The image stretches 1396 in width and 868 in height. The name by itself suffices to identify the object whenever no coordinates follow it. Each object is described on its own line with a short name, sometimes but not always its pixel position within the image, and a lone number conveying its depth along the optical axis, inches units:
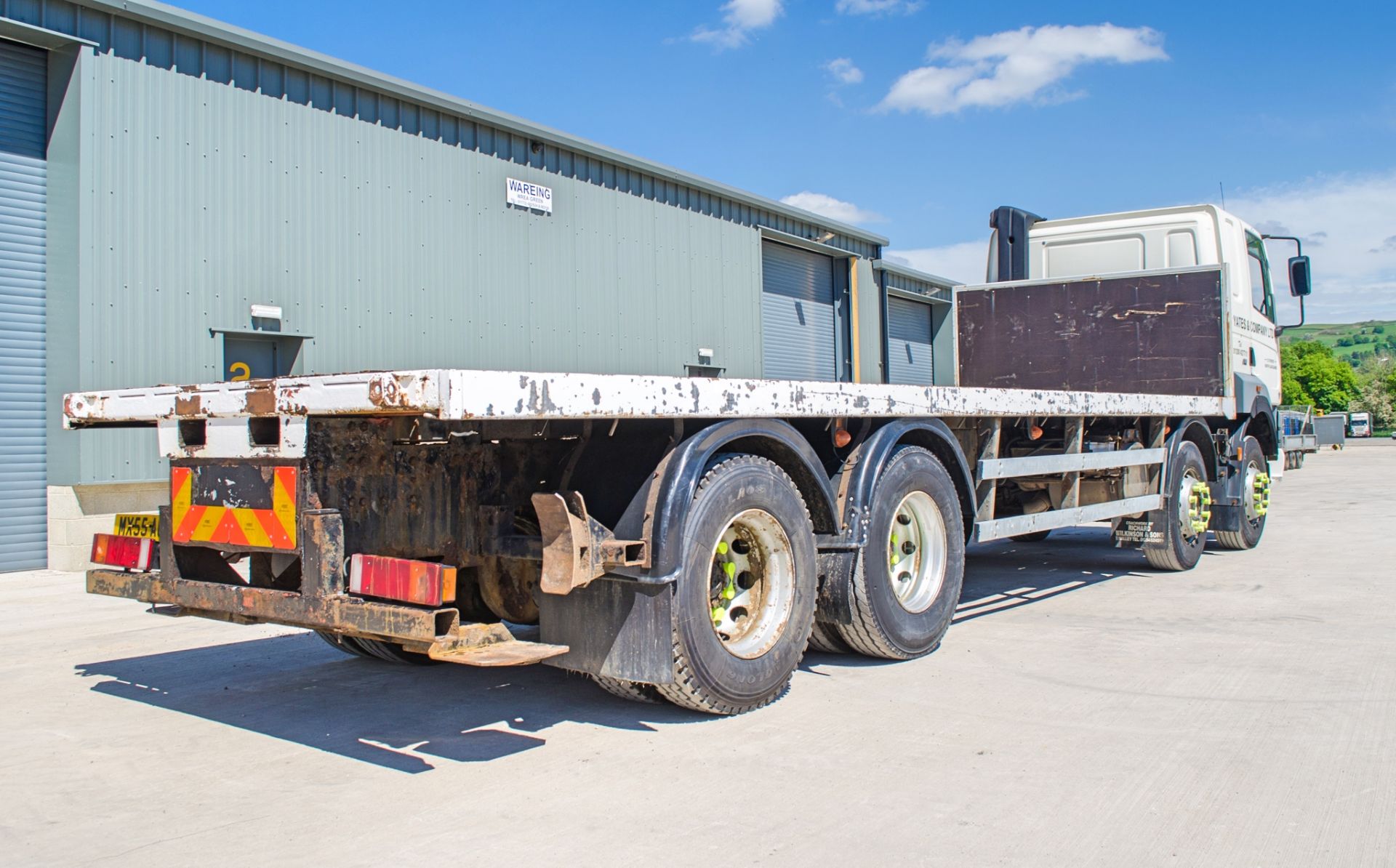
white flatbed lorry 147.9
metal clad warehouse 396.5
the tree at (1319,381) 3949.3
